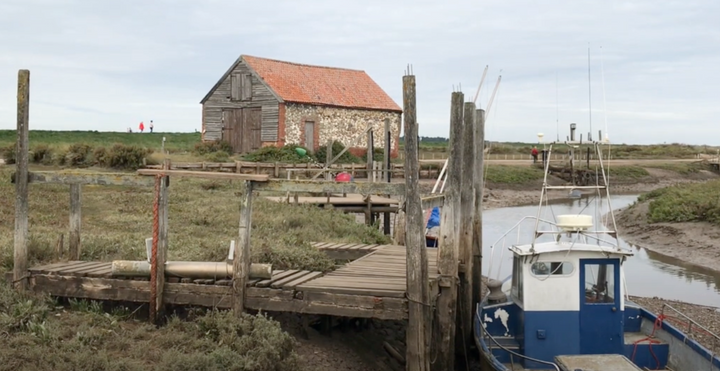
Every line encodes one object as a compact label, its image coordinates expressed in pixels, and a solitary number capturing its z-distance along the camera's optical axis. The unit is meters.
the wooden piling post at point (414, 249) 8.88
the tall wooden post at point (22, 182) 9.70
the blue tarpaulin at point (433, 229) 18.83
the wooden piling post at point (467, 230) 12.52
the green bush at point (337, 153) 39.61
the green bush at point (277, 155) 37.03
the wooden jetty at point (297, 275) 9.04
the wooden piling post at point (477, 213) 13.66
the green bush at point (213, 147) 39.25
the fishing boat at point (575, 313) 10.47
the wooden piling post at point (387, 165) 23.47
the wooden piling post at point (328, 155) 26.39
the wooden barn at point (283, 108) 38.69
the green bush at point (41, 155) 32.19
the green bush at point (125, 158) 31.44
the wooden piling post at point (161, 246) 9.59
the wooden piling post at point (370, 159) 23.88
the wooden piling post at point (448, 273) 10.27
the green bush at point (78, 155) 31.47
